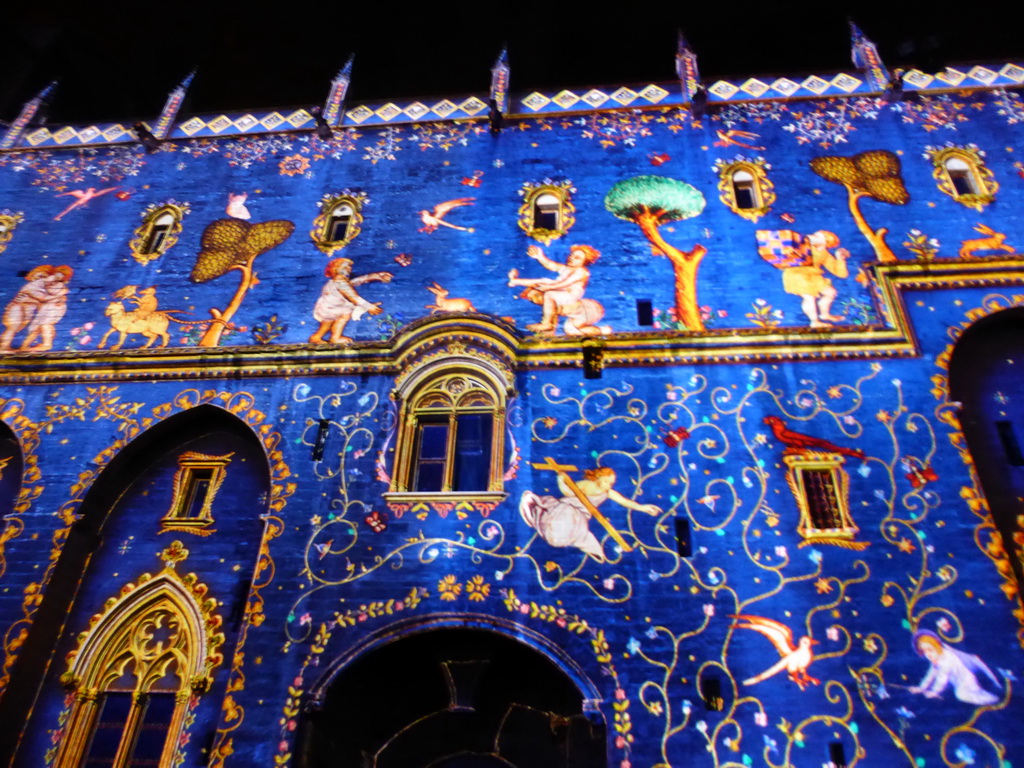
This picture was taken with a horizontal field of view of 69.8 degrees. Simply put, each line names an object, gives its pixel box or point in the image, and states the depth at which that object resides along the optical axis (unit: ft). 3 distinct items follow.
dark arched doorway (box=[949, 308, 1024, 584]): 32.19
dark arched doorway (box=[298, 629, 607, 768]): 30.32
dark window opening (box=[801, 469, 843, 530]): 31.45
